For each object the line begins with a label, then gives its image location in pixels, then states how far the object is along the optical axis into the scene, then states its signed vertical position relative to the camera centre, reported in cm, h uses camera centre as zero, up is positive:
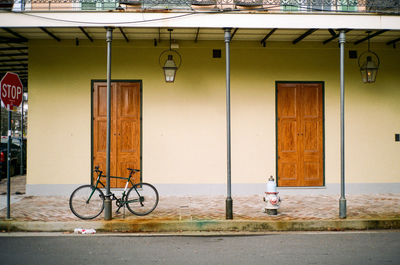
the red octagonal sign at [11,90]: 695 +113
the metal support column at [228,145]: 715 -1
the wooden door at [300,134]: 1002 +30
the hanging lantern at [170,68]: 930 +206
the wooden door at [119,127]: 980 +50
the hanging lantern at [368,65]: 964 +222
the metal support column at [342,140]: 725 +9
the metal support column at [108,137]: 717 +16
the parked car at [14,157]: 1340 -50
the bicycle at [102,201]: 723 -120
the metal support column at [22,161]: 1440 -69
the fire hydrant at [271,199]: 751 -119
